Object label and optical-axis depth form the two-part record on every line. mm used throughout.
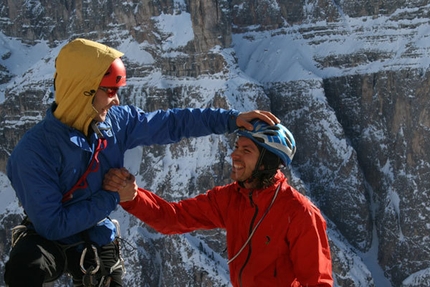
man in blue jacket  5406
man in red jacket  5605
